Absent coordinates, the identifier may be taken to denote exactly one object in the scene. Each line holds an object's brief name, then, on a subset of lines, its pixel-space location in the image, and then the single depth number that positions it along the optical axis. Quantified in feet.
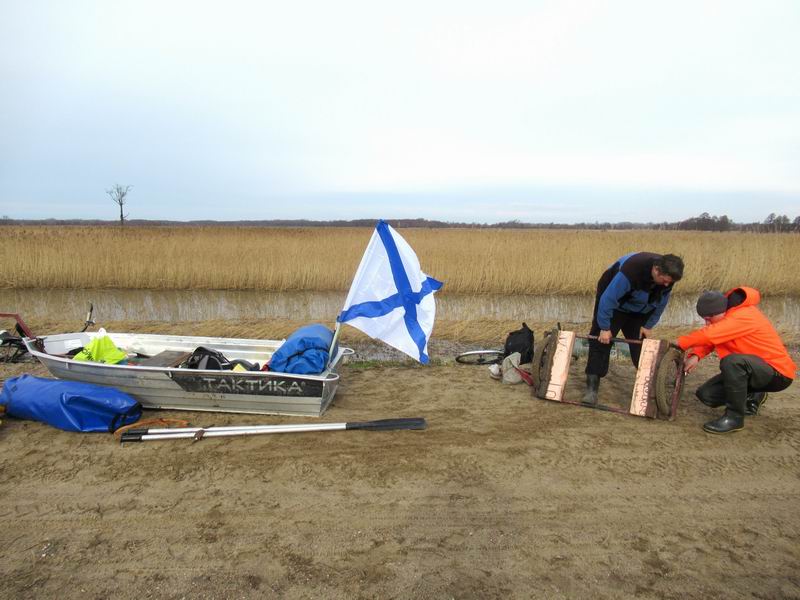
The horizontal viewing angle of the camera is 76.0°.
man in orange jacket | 13.84
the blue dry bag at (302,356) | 15.02
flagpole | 15.52
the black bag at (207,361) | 15.60
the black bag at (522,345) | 19.89
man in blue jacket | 14.24
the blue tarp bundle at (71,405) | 13.94
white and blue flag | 15.51
